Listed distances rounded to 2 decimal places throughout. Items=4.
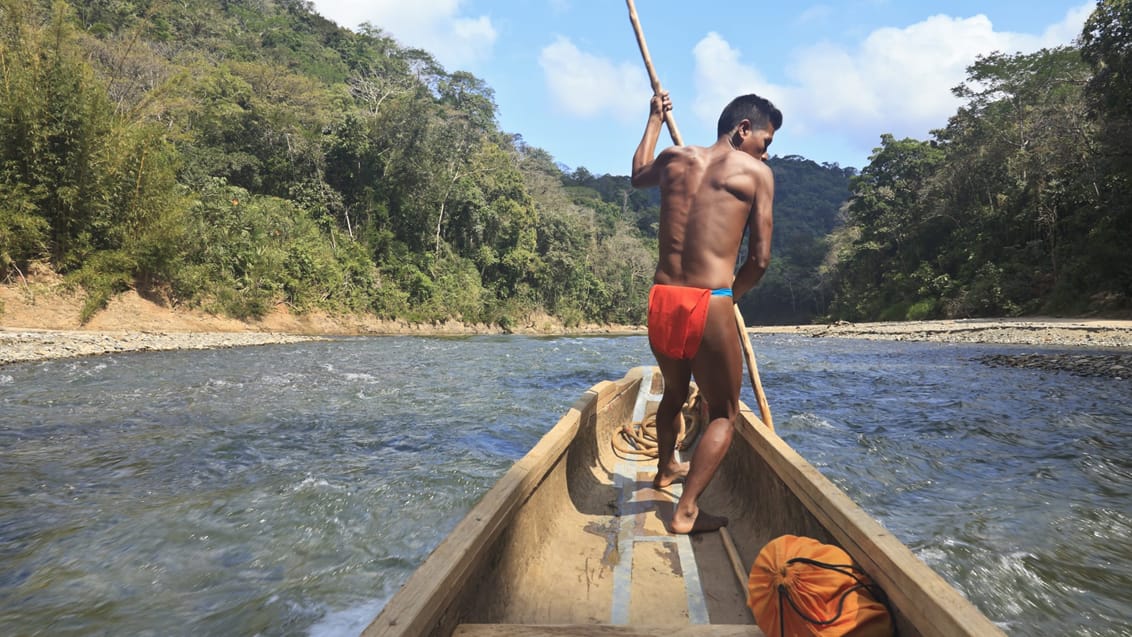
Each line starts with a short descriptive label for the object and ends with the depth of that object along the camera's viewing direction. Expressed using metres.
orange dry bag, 1.33
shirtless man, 2.35
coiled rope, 3.96
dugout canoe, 1.24
